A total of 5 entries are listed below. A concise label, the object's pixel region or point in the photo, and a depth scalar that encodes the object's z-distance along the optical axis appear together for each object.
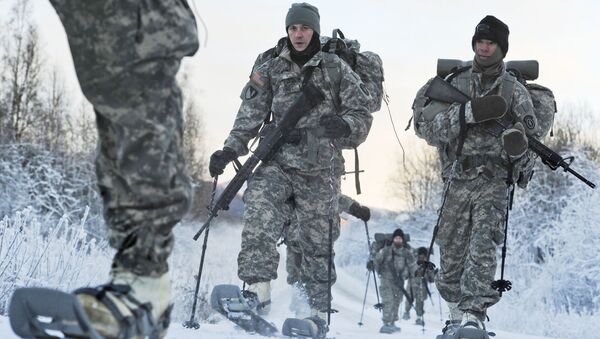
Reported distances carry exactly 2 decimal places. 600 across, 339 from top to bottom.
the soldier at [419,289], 15.62
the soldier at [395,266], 14.38
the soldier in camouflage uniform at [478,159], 5.33
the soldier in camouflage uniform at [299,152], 5.50
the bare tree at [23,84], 31.02
